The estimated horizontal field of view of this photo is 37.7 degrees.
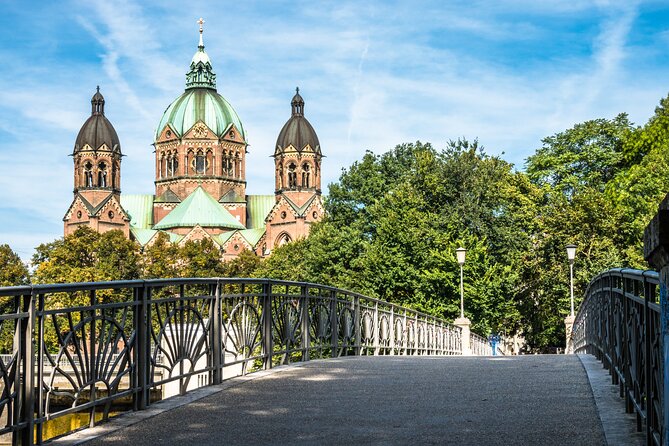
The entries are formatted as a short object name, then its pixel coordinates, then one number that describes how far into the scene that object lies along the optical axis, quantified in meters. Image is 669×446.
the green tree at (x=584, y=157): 56.78
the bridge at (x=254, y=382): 6.45
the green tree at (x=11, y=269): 78.38
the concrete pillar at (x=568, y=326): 32.76
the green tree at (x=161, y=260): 73.38
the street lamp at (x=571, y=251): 34.56
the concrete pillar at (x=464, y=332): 34.47
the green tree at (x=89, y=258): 68.56
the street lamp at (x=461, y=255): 33.56
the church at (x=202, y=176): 115.75
